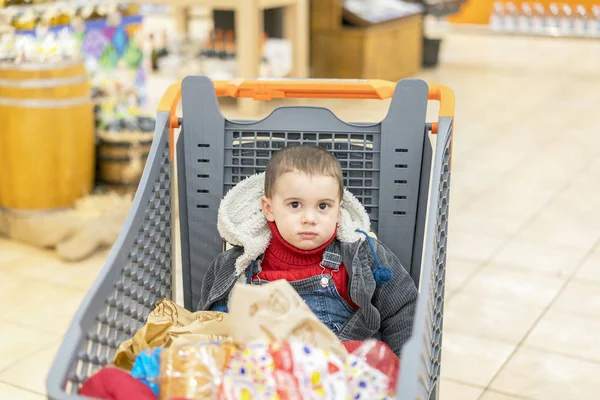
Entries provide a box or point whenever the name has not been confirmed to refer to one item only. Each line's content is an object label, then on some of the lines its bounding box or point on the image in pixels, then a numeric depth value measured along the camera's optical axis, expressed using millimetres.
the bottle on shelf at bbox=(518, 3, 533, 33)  10219
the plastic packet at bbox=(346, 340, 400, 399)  1365
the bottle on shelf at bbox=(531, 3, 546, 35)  10156
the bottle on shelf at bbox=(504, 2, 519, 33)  10289
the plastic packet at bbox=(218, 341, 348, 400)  1308
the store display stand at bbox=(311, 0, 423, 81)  6910
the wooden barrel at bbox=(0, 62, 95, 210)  3404
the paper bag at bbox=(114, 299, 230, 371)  1584
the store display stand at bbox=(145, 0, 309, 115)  5453
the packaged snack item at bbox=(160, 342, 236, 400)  1373
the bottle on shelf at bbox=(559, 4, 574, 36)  10008
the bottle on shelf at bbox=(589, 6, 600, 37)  9836
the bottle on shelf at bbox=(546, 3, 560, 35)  10094
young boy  1811
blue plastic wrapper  1438
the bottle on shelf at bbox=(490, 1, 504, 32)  10367
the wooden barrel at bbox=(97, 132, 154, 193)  3807
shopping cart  1755
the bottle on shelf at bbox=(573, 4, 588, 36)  9938
